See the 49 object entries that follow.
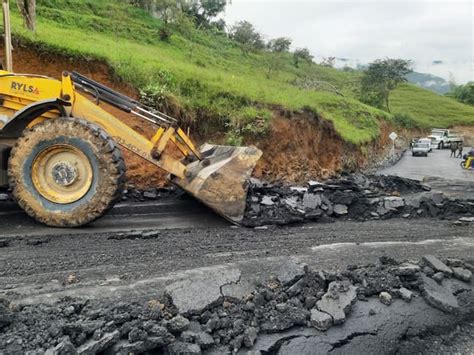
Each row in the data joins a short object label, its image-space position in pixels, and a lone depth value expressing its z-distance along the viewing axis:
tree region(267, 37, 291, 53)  46.30
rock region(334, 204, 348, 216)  7.55
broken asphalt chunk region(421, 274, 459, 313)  4.42
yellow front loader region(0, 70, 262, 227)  5.56
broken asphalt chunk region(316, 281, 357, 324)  3.86
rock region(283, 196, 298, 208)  7.25
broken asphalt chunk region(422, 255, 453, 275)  4.94
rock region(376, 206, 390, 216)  7.76
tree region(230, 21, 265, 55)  42.87
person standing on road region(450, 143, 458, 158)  33.38
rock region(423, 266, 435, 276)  4.83
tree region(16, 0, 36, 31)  12.82
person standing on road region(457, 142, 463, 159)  33.36
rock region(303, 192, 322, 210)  7.39
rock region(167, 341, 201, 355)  3.08
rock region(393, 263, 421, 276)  4.70
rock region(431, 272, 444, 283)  4.79
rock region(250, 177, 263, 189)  7.72
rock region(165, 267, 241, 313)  3.59
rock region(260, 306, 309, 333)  3.58
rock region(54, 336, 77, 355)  2.75
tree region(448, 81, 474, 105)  64.75
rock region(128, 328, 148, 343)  3.04
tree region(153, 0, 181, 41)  27.85
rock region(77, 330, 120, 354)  2.87
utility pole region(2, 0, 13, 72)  6.57
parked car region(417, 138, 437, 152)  34.18
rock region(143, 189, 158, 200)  7.72
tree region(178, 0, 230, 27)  46.84
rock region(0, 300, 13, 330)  3.02
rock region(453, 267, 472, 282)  4.93
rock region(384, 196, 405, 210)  7.95
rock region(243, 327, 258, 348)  3.38
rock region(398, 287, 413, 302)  4.35
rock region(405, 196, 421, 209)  8.10
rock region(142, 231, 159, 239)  5.55
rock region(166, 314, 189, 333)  3.27
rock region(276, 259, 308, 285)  4.23
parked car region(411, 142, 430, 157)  33.16
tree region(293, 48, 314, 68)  49.29
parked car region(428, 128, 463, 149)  39.97
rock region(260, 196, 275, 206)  7.11
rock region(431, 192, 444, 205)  8.20
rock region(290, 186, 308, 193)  7.95
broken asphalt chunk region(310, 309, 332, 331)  3.70
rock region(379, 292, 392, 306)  4.25
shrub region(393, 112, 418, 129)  39.98
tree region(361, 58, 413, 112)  42.16
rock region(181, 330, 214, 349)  3.22
